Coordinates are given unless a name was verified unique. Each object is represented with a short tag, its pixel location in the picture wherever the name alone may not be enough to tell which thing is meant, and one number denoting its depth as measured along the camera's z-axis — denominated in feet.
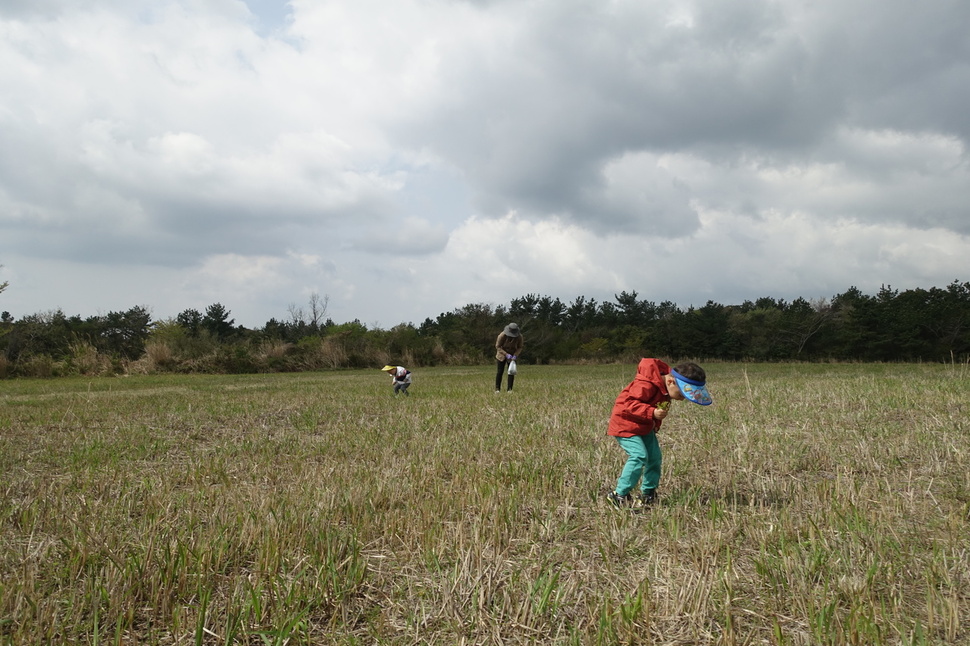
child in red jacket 16.17
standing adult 50.28
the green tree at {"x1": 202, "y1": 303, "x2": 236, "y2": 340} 237.25
